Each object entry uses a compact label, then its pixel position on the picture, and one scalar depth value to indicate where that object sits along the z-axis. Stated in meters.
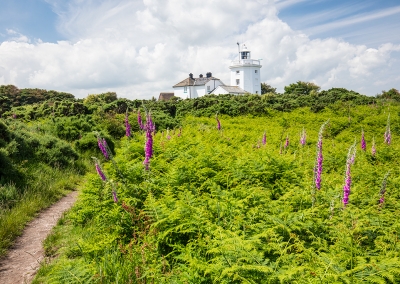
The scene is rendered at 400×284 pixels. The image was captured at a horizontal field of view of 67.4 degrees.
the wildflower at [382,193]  4.81
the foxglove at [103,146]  5.80
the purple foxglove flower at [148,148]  5.88
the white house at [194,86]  69.00
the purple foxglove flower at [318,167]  4.50
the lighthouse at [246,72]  65.75
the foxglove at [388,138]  10.62
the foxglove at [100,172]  5.25
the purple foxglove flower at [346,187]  4.29
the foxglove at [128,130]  8.52
